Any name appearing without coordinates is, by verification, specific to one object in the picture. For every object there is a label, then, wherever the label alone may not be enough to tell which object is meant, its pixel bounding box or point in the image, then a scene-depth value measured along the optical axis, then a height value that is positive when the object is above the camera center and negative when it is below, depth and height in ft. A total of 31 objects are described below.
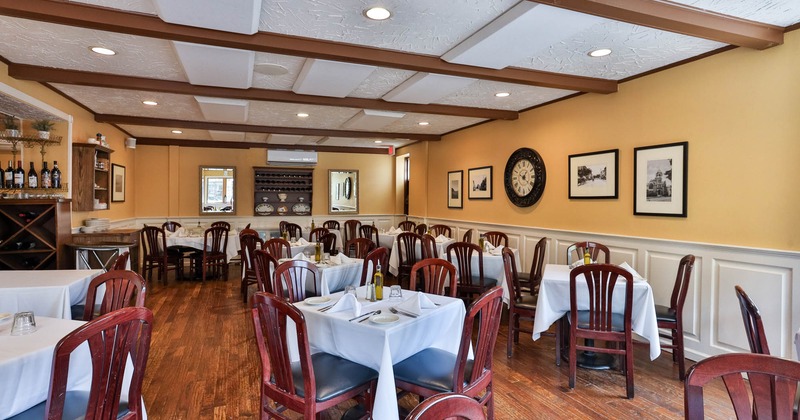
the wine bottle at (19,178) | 14.73 +0.95
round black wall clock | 18.51 +1.52
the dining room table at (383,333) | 6.72 -2.29
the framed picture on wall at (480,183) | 22.04 +1.42
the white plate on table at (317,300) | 8.64 -1.94
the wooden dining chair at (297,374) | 6.41 -2.83
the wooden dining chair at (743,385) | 3.88 -1.61
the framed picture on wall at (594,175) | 15.01 +1.36
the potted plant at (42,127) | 15.30 +2.92
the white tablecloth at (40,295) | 9.35 -2.05
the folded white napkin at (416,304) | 7.94 -1.86
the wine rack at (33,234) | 14.40 -1.05
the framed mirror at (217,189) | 29.43 +1.28
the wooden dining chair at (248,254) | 17.29 -1.97
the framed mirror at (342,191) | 32.53 +1.34
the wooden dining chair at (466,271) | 14.78 -2.21
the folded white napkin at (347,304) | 7.90 -1.86
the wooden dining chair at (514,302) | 12.25 -2.77
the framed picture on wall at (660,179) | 12.75 +1.02
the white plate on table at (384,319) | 7.32 -1.96
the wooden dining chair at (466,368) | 6.75 -2.83
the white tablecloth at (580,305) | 10.51 -2.50
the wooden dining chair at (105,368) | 4.75 -2.04
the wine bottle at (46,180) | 15.60 +0.93
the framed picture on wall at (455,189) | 24.66 +1.19
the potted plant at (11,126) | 14.38 +2.85
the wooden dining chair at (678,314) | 10.75 -2.73
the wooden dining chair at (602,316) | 9.76 -2.54
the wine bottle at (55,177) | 15.83 +1.07
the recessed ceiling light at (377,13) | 9.15 +4.36
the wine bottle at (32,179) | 15.23 +0.95
